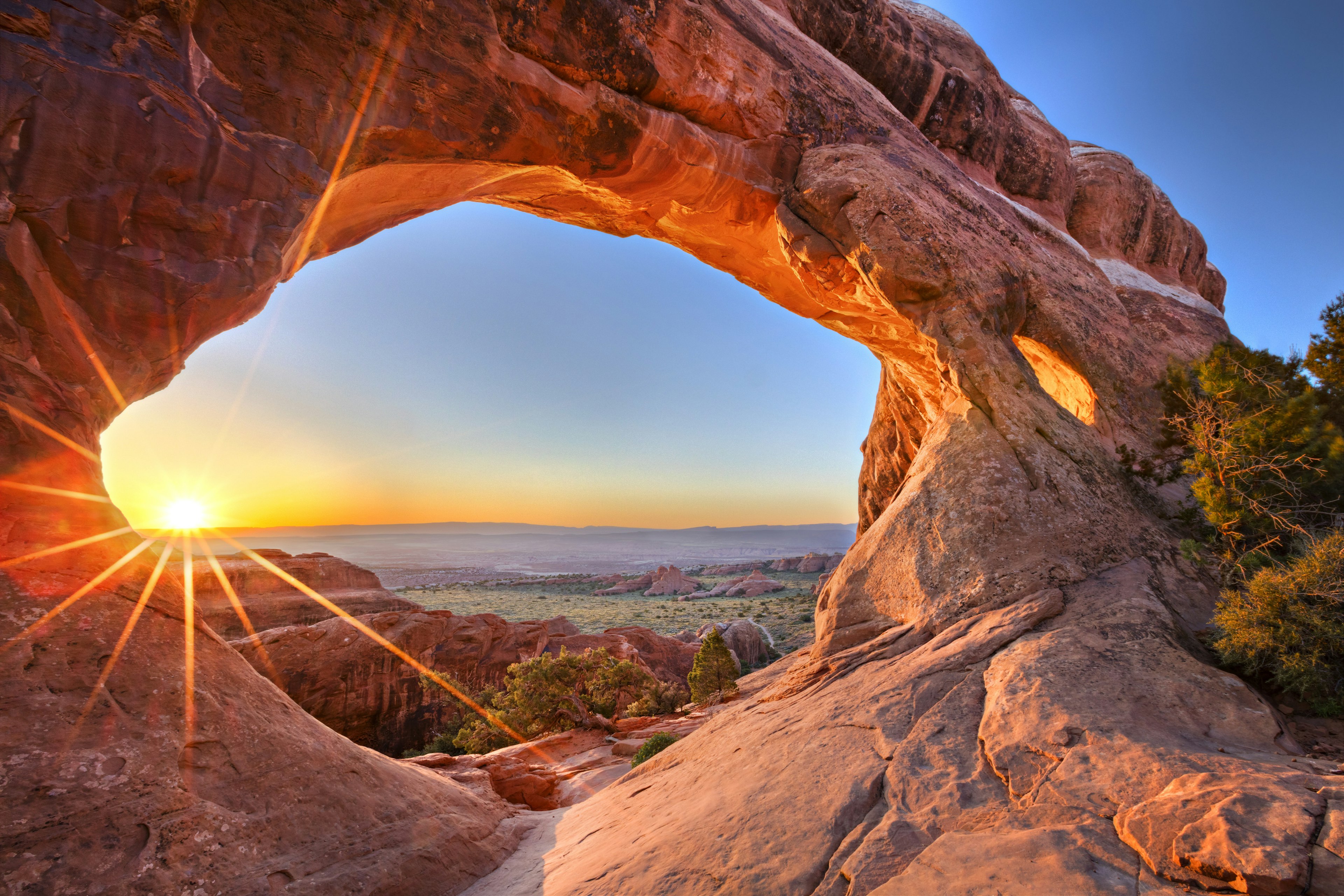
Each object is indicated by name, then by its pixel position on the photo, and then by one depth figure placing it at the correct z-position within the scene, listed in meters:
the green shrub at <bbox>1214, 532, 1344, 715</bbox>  6.83
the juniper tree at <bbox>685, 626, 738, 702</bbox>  21.92
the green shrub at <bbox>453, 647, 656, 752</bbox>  19.00
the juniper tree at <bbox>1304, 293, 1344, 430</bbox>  11.73
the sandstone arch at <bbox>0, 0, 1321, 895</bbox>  5.24
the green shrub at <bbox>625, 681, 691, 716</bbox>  21.91
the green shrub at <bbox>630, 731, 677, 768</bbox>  14.41
